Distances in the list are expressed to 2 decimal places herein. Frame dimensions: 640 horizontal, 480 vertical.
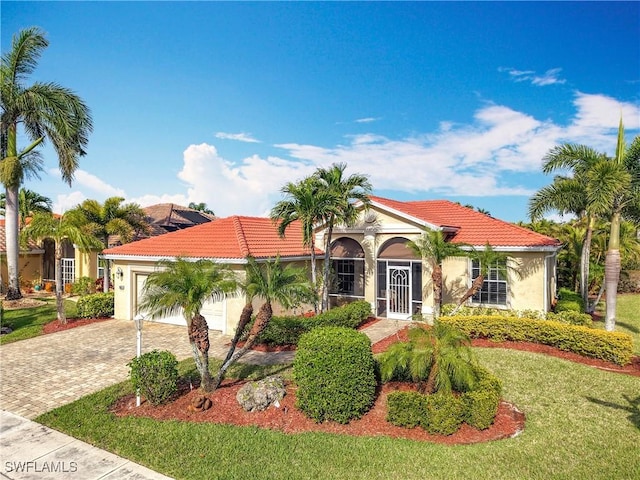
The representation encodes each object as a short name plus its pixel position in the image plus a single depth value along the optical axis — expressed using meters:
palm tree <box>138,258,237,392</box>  8.59
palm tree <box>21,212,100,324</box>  16.22
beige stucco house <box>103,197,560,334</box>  16.45
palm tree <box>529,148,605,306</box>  14.16
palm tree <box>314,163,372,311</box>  15.93
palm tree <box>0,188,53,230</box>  30.84
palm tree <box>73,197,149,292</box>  24.36
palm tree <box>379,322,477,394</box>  8.20
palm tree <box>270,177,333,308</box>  15.55
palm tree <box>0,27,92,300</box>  22.45
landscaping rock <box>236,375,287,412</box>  8.77
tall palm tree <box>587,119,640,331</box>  12.88
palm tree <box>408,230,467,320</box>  15.61
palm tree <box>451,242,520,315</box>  15.38
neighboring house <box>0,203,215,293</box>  28.63
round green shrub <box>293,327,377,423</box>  8.24
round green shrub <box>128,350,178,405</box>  8.91
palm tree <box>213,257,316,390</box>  9.49
